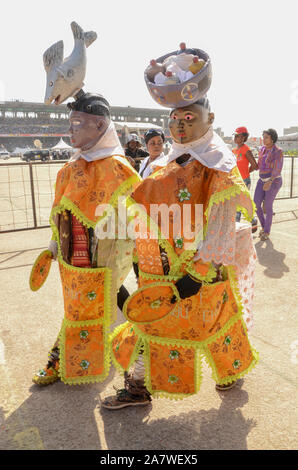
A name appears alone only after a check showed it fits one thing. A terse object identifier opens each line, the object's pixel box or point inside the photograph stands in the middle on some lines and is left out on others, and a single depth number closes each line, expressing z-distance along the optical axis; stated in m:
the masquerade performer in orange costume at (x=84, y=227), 2.42
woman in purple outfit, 6.19
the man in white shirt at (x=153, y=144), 4.09
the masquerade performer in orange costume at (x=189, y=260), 1.88
